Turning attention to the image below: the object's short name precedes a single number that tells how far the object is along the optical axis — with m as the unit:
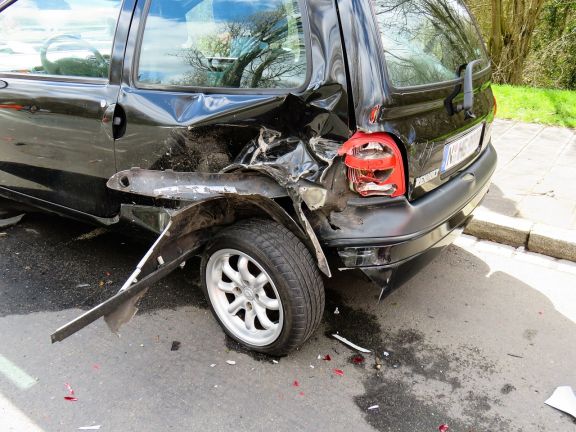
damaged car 2.30
